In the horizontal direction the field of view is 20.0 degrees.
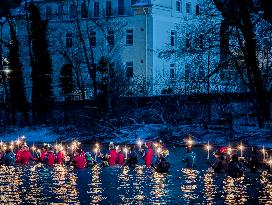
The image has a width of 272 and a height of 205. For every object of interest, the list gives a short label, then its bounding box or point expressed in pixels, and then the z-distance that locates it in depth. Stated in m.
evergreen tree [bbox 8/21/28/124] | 68.50
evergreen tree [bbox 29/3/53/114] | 67.25
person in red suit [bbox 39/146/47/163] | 37.38
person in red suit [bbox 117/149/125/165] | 36.22
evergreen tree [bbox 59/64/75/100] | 69.44
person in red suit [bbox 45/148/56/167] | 36.56
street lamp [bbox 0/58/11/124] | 67.06
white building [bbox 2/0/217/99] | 68.06
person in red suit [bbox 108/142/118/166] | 35.81
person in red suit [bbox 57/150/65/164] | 36.75
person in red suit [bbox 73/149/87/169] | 34.22
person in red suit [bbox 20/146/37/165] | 37.73
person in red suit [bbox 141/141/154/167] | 35.12
